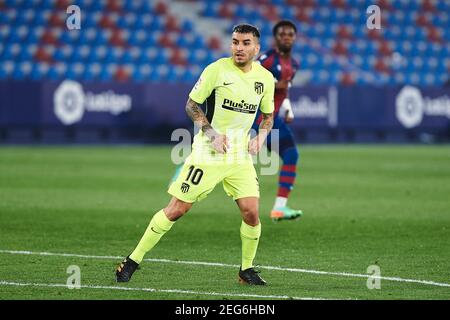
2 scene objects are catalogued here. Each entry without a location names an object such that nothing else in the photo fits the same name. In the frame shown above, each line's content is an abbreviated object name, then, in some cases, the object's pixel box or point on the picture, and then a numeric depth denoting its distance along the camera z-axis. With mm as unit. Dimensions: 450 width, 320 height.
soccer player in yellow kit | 17250
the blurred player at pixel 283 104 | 26937
